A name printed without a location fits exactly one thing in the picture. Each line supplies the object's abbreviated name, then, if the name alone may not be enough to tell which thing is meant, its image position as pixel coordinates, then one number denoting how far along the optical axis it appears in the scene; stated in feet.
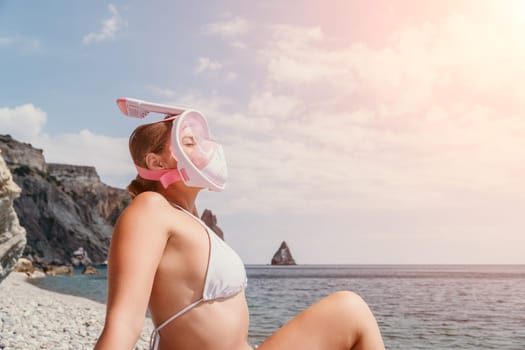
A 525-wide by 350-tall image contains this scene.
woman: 6.29
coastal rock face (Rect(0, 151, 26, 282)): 24.80
